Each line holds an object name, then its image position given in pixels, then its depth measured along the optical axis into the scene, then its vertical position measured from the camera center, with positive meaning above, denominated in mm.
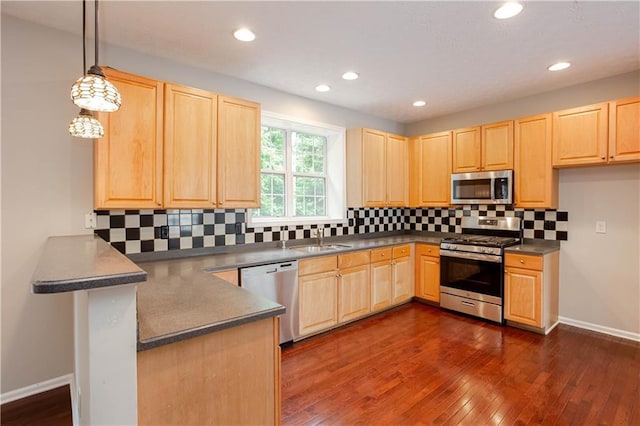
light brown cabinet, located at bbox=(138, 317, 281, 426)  1137 -640
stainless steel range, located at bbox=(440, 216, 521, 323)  3635 -673
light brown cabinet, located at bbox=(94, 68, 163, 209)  2287 +436
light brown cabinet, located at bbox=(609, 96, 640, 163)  2947 +723
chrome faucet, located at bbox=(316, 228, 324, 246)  3957 -302
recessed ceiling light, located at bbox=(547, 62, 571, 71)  2924 +1301
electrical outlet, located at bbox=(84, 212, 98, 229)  2496 -76
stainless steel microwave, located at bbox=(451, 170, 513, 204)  3748 +268
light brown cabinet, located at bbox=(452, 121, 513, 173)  3793 +752
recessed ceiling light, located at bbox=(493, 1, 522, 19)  2048 +1273
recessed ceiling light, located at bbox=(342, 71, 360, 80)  3131 +1301
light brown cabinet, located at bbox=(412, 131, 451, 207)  4355 +550
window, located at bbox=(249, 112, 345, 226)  3725 +450
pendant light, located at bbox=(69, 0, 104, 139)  1772 +456
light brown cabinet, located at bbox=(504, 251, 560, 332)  3354 -839
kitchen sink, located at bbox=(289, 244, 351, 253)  3571 -429
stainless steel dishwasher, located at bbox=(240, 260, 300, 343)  2814 -670
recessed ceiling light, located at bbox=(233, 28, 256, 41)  2350 +1279
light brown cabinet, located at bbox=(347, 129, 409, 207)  4141 +537
